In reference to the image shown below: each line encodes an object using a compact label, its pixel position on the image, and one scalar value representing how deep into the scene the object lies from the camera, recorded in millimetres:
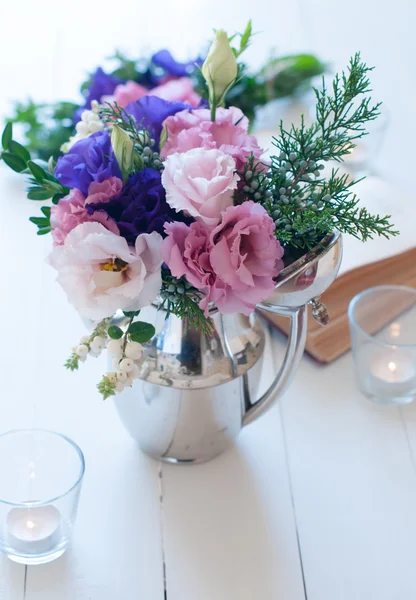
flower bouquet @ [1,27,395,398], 560
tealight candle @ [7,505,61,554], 674
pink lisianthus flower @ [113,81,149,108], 940
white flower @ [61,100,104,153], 697
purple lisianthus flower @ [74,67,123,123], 1121
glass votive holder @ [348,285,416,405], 845
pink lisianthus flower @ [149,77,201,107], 935
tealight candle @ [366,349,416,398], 852
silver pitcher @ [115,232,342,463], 690
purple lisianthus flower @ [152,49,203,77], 1123
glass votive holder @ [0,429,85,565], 676
